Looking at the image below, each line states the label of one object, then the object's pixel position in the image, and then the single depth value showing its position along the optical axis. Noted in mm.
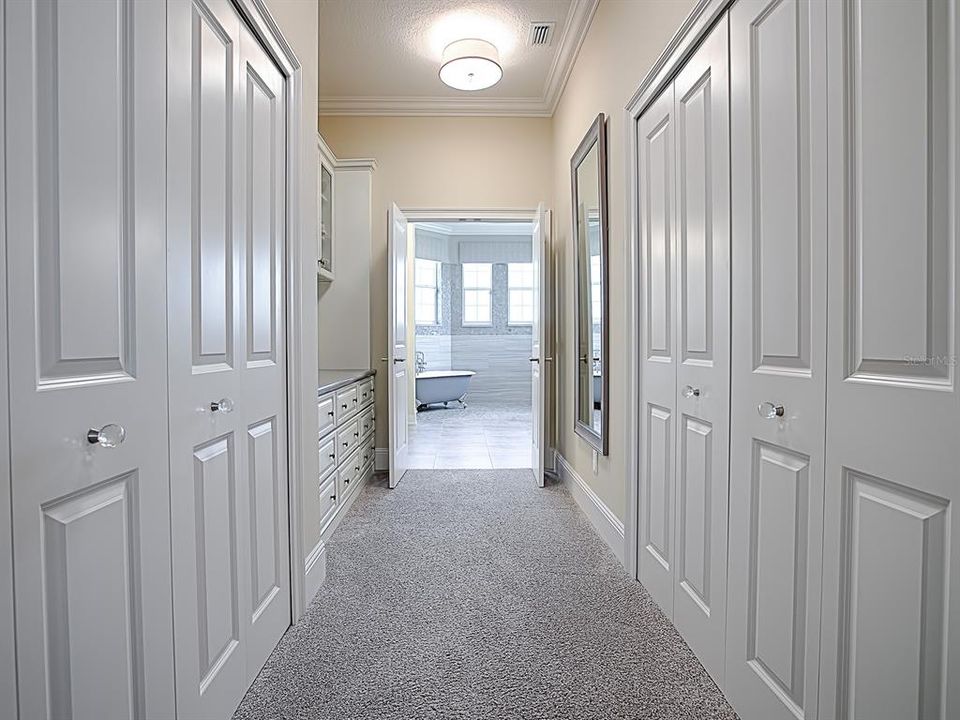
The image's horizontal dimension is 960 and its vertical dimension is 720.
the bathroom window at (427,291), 9086
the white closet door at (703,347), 1755
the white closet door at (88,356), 865
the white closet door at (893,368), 942
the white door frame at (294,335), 2139
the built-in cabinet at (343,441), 3092
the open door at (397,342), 4207
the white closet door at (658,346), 2205
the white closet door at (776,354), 1293
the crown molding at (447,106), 4646
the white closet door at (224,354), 1337
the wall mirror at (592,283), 3080
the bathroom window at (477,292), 9742
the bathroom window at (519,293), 9742
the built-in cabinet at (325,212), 4250
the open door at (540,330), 4285
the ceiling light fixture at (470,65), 3721
